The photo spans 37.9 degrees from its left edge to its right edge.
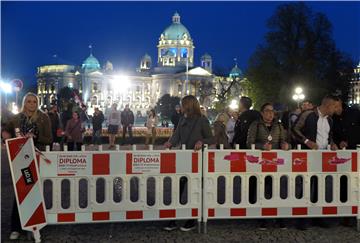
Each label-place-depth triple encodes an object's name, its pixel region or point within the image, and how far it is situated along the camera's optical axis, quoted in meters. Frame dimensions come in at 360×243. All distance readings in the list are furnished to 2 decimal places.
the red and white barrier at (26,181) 6.71
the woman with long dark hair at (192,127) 7.65
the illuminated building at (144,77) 132.25
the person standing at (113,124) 20.62
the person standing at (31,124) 7.29
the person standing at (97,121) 21.38
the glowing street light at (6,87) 31.78
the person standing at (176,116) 20.37
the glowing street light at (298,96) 36.75
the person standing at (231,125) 13.73
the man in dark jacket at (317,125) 7.97
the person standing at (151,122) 22.88
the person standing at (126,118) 23.47
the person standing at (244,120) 8.29
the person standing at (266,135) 7.51
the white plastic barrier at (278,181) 7.21
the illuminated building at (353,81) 51.19
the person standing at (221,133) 12.39
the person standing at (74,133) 14.97
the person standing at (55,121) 15.83
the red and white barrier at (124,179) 6.92
